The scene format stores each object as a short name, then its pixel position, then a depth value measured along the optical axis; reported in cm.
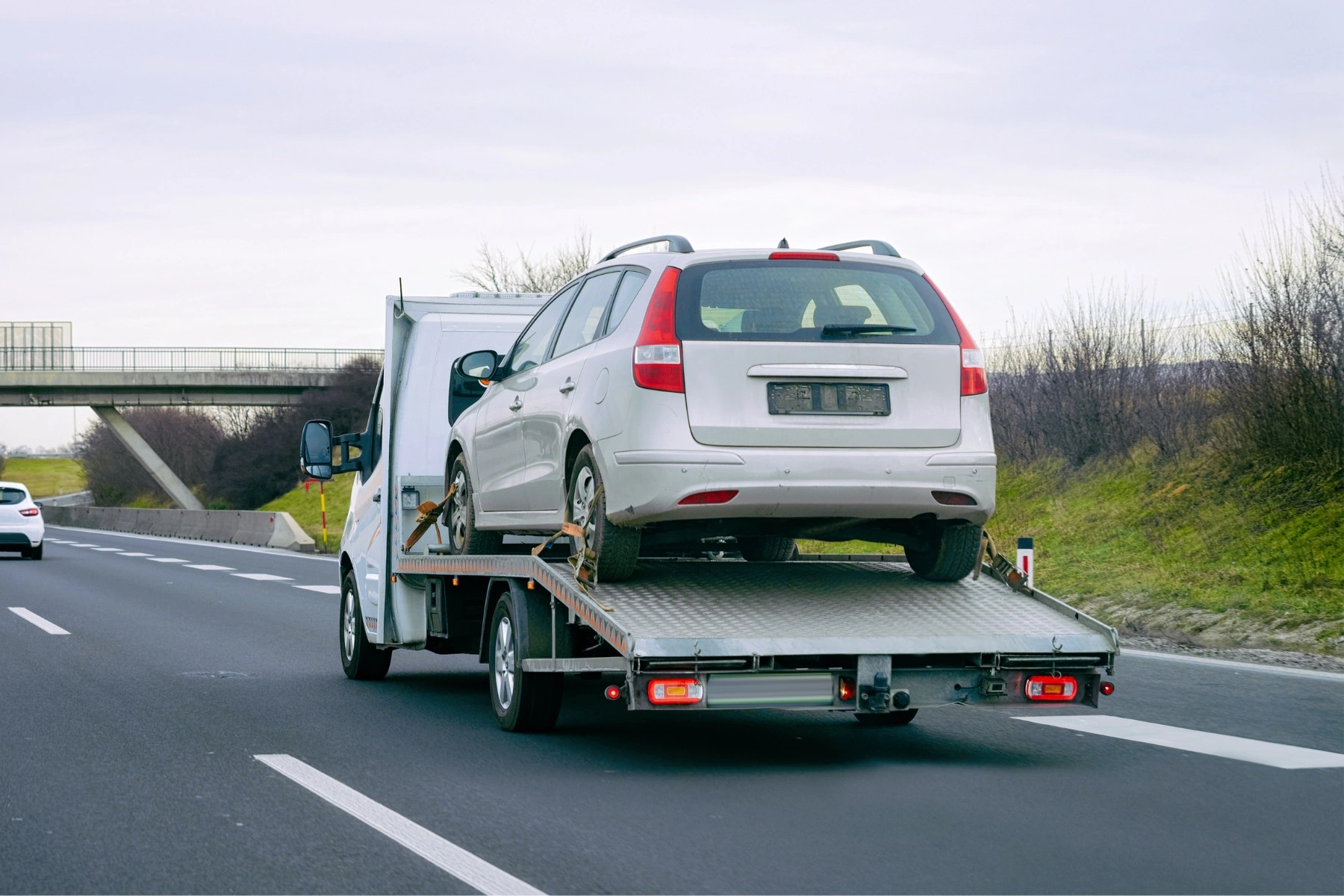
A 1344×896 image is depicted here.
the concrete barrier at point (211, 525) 3800
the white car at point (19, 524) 3045
